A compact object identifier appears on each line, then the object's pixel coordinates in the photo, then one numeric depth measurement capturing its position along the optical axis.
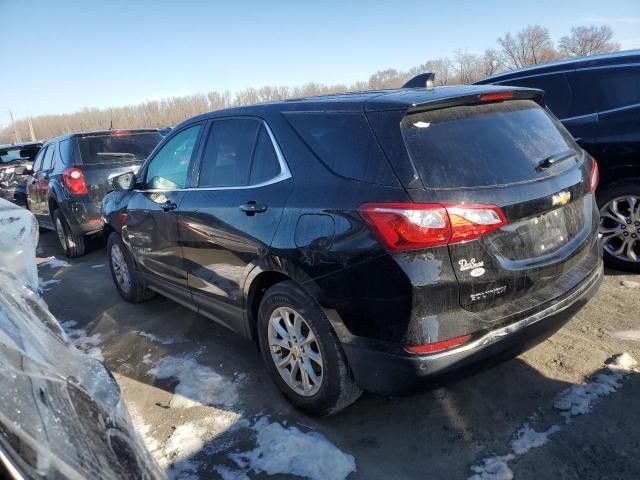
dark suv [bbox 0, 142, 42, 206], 11.38
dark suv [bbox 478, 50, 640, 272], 4.21
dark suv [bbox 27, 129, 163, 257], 7.06
